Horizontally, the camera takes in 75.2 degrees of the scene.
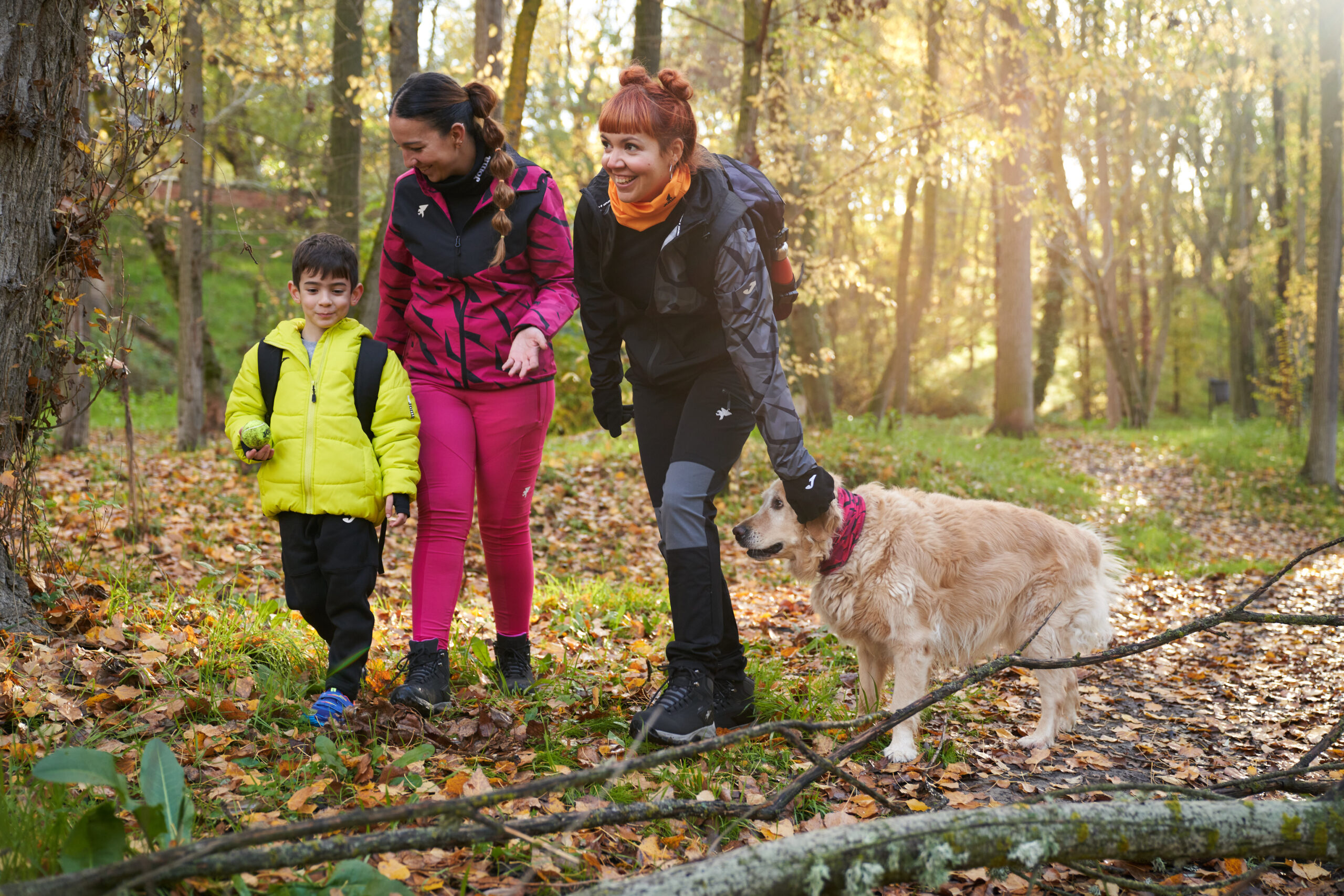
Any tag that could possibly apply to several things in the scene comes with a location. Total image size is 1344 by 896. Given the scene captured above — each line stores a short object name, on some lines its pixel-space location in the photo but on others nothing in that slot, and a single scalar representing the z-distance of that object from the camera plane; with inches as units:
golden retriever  145.1
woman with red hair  121.8
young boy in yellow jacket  125.5
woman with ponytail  132.6
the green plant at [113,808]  78.8
